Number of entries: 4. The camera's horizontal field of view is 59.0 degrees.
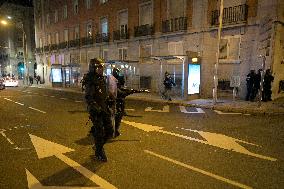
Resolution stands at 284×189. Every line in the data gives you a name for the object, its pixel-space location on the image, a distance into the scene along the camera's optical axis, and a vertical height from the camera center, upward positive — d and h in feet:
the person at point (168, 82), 54.95 -1.70
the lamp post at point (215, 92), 45.98 -3.36
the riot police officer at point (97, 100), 17.16 -1.79
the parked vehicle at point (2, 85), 93.40 -4.09
